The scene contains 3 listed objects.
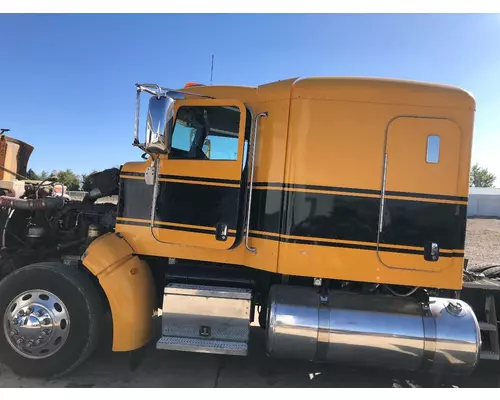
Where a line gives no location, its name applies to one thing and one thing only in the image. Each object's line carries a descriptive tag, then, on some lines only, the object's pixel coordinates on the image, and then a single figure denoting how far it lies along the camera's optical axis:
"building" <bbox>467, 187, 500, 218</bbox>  39.59
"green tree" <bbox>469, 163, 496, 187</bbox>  69.62
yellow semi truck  3.40
